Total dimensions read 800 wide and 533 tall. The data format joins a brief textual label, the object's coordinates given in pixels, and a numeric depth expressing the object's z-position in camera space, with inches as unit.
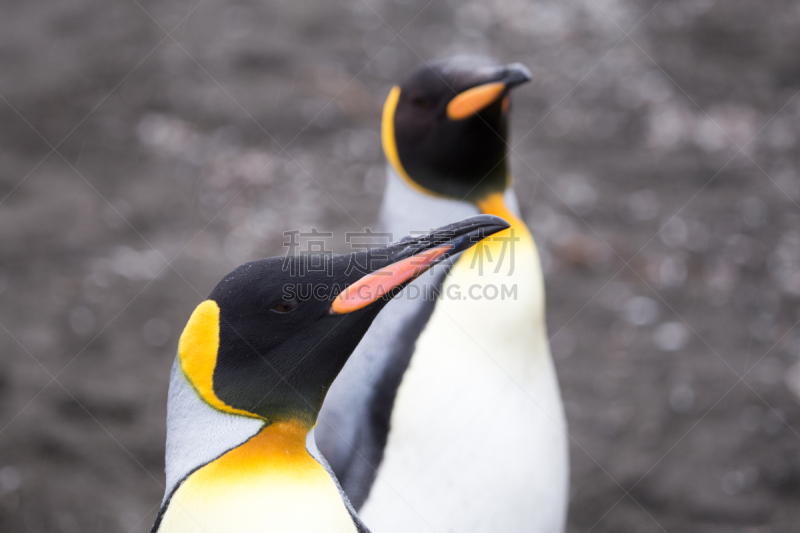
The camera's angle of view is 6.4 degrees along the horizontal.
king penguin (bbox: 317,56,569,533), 174.9
